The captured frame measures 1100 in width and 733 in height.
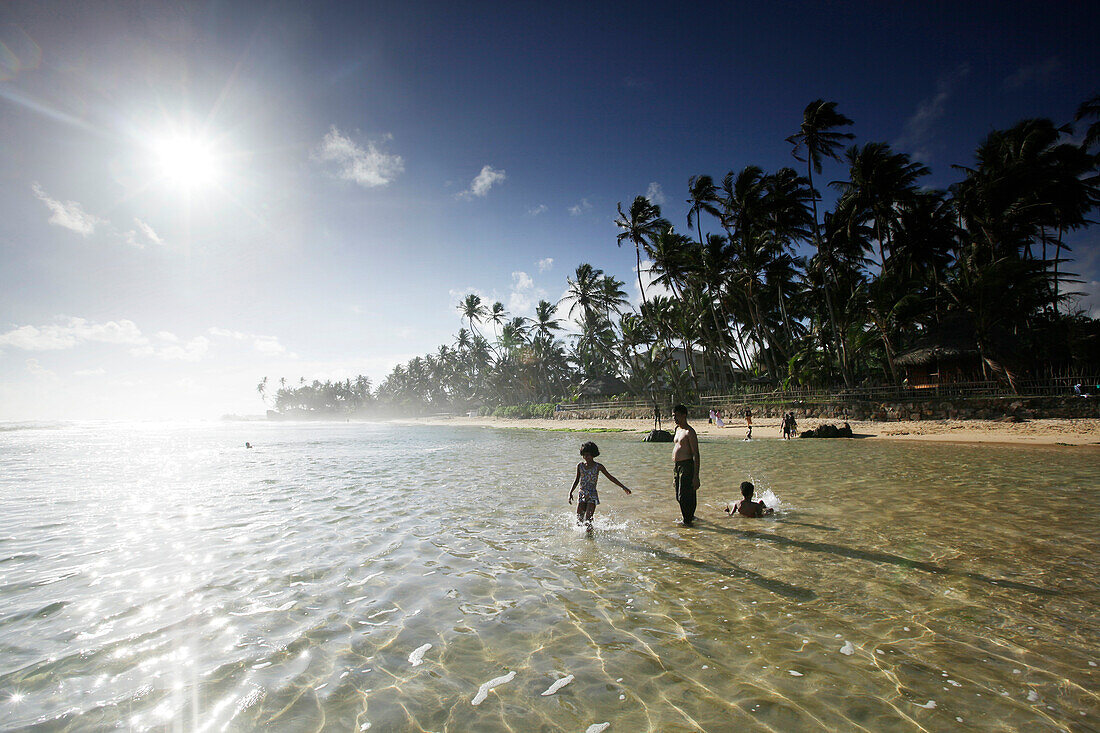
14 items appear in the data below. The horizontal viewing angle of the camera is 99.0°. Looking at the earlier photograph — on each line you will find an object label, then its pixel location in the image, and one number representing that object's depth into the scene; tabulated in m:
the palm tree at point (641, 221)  40.28
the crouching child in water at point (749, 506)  8.02
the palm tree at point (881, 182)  29.45
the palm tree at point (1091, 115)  27.96
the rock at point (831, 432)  22.53
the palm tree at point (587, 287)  47.84
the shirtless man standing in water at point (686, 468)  7.39
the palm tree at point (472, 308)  75.88
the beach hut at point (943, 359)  25.67
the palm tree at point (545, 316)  63.97
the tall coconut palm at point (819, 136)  32.34
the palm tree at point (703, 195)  38.22
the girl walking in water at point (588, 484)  7.16
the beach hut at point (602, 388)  51.62
